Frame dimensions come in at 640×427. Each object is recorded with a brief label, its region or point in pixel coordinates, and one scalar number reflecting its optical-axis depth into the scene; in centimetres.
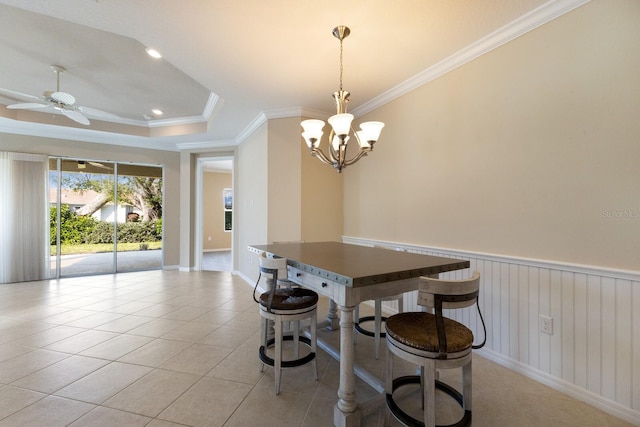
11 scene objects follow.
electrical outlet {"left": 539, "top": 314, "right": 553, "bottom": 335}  184
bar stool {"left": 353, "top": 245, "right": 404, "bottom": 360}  218
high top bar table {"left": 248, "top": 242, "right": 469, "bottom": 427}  135
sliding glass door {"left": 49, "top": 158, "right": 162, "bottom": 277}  502
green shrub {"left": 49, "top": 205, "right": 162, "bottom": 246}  504
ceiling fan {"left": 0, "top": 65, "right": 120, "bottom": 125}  304
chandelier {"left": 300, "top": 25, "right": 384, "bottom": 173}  191
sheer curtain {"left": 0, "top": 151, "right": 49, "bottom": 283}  448
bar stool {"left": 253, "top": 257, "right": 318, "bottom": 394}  174
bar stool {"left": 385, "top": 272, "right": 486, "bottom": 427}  118
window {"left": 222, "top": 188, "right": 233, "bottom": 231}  872
